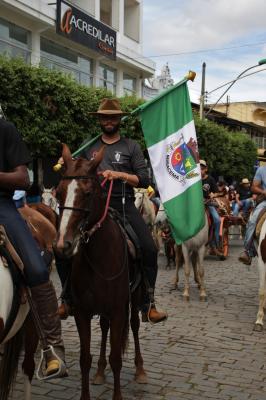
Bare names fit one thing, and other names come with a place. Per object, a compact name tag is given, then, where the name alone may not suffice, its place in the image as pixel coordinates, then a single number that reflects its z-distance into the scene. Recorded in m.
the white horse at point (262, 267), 7.48
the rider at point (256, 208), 8.12
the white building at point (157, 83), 33.03
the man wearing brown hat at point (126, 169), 5.14
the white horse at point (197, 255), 9.33
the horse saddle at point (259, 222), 7.89
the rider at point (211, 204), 11.84
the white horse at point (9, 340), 3.52
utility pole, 28.36
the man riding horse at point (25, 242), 3.61
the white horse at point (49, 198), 13.98
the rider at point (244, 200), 19.48
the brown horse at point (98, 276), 4.23
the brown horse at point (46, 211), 7.98
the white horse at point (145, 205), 14.18
